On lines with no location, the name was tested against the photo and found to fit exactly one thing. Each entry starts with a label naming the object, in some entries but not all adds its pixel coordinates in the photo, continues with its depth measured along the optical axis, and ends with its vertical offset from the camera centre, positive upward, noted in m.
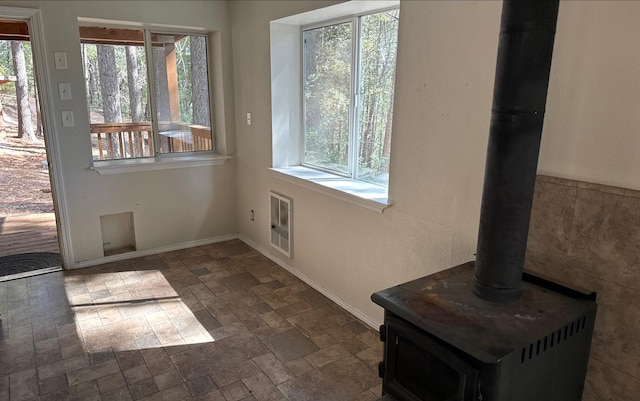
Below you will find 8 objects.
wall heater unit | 3.57 -1.02
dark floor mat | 3.65 -1.42
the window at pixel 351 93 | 2.74 +0.06
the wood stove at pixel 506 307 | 1.34 -0.70
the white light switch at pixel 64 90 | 3.35 +0.06
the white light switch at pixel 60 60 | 3.30 +0.29
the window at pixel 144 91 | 3.69 +0.08
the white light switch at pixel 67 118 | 3.40 -0.15
